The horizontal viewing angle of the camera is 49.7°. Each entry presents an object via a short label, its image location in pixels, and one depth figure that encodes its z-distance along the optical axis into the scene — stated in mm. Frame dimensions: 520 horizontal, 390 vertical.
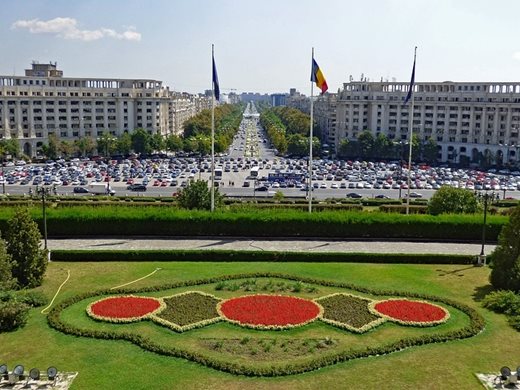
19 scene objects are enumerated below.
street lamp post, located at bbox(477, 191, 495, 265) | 36125
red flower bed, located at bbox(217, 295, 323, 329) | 25219
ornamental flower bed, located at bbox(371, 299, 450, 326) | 25719
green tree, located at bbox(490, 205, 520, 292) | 29009
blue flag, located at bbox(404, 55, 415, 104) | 46044
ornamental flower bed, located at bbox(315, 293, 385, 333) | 25141
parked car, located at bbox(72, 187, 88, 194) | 75000
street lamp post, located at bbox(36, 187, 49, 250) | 36969
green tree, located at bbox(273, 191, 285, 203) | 61375
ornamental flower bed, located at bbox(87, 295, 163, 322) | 25828
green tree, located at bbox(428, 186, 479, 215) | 47625
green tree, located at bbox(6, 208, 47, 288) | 30094
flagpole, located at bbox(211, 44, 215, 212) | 42750
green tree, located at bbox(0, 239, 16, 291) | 27984
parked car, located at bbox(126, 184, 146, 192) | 78000
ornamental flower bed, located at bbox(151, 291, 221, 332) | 25047
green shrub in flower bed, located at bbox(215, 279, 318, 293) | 30156
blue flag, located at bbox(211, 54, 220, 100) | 42781
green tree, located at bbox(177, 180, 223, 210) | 46969
